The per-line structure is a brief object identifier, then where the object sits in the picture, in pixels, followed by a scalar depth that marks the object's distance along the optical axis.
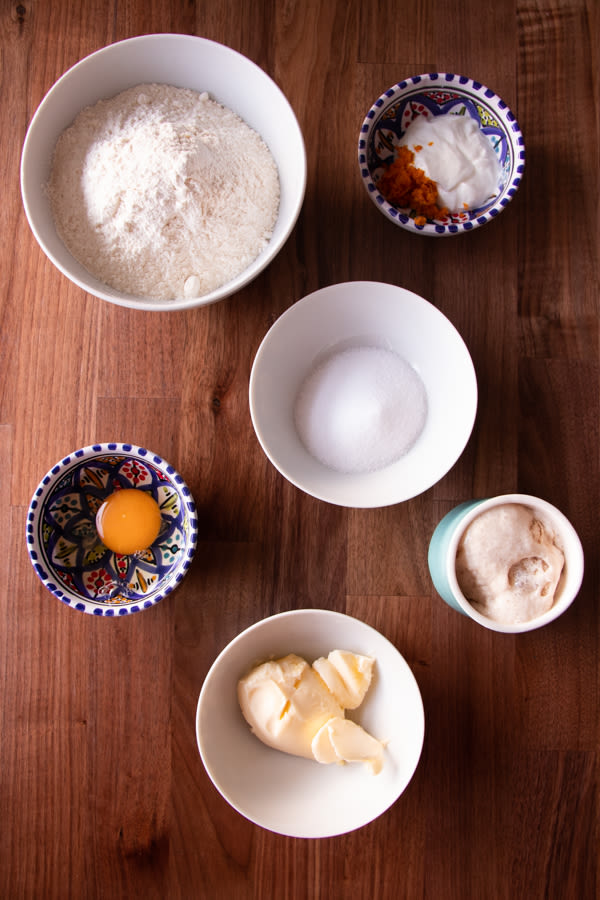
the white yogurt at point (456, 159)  0.82
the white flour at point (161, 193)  0.73
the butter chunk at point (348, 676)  0.76
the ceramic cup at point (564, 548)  0.74
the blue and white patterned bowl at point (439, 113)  0.80
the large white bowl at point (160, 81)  0.73
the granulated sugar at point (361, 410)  0.77
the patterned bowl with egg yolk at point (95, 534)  0.79
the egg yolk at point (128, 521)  0.80
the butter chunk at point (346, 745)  0.74
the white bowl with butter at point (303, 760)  0.75
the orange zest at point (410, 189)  0.81
